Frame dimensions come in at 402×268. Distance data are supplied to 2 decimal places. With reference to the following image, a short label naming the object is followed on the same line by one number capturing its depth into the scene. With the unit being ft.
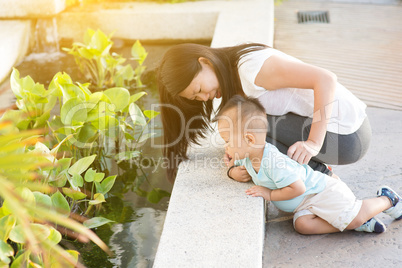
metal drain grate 15.94
